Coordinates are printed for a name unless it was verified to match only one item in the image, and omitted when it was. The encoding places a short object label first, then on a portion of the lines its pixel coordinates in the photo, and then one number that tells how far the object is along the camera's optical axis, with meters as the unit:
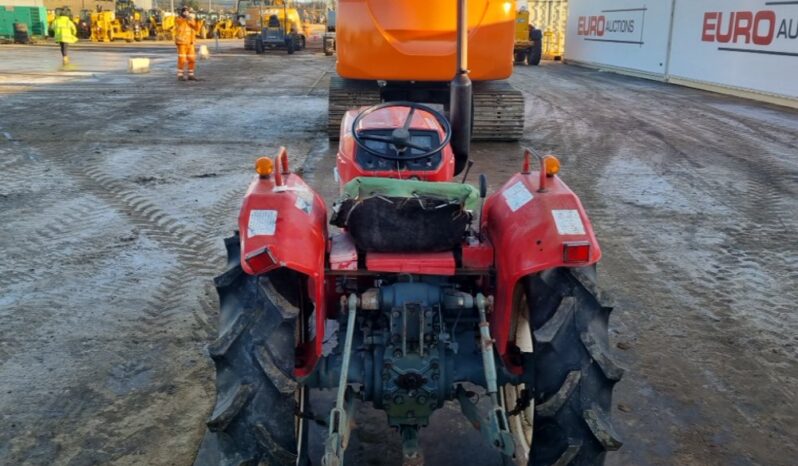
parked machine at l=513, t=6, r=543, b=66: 25.25
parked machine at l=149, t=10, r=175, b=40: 41.47
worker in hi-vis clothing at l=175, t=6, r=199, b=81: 18.36
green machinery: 36.00
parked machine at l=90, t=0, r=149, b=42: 37.88
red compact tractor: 2.57
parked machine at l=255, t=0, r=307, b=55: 31.20
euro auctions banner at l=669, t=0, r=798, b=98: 14.57
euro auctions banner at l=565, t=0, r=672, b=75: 20.16
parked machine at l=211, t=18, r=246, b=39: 44.47
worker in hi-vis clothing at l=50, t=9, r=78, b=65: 21.89
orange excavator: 8.75
